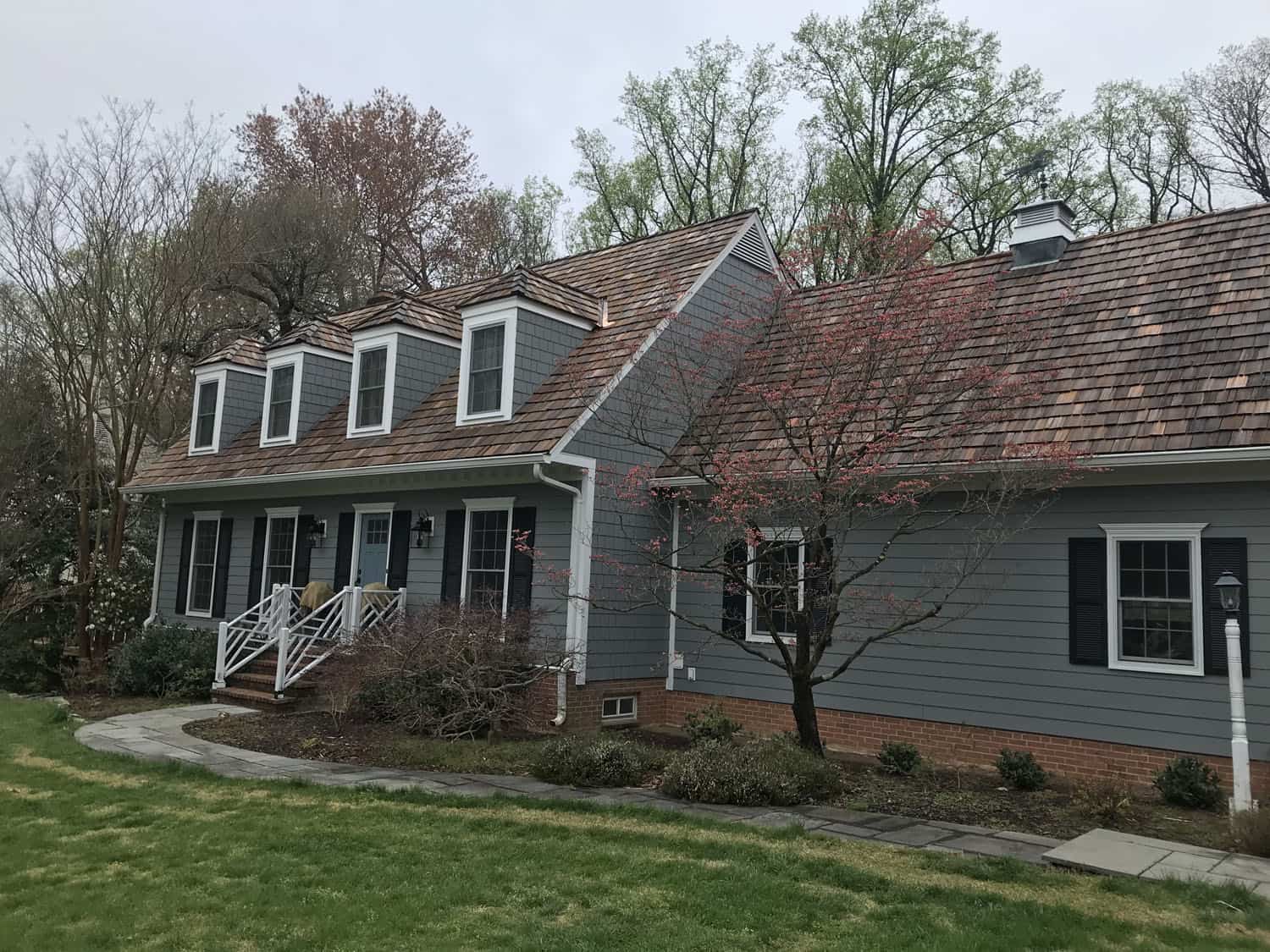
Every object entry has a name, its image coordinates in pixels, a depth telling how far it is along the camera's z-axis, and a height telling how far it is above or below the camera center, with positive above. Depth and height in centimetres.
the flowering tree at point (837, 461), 882 +143
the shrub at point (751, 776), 784 -146
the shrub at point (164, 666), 1398 -135
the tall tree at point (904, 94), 2469 +1350
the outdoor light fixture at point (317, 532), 1546 +79
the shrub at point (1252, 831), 654 -143
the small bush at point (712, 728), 1025 -139
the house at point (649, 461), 880 +139
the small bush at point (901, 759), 930 -147
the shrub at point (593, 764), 854 -153
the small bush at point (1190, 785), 804 -138
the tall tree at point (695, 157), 2764 +1312
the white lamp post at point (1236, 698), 729 -59
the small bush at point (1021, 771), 879 -145
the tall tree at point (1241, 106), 2272 +1246
